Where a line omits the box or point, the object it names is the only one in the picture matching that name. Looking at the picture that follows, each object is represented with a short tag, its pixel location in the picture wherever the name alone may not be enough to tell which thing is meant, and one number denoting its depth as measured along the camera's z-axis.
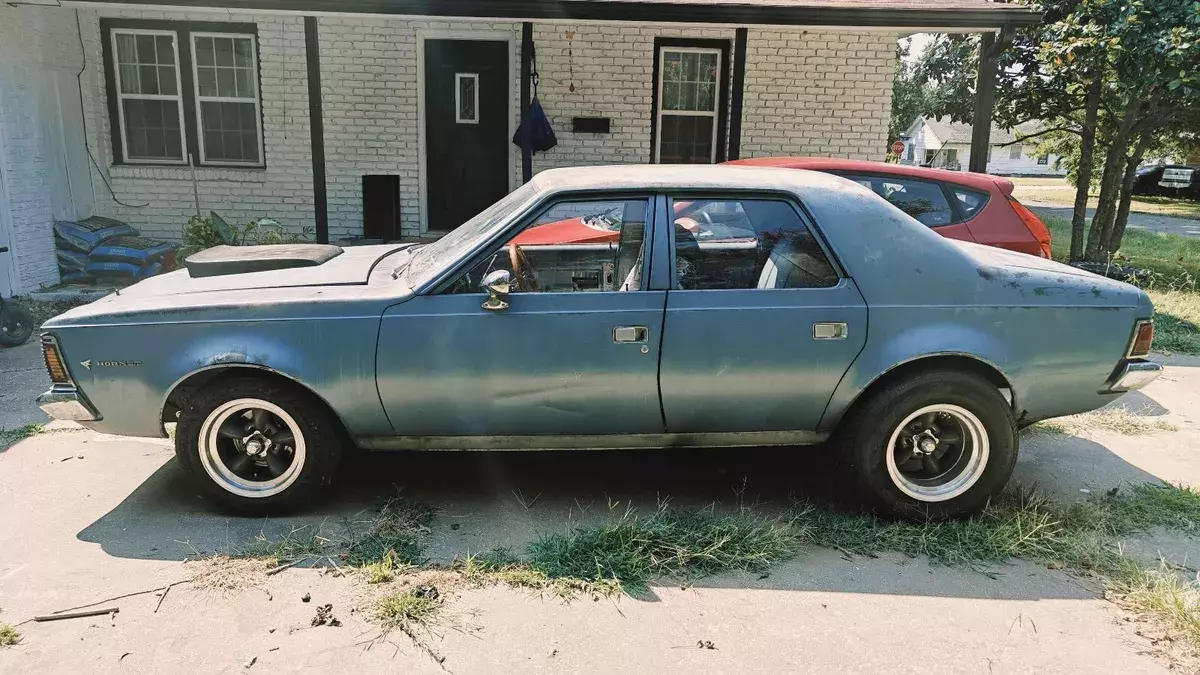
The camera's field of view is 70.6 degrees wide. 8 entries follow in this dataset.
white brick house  10.33
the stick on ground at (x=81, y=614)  3.19
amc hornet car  3.78
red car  6.22
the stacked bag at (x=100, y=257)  9.48
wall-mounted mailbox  10.70
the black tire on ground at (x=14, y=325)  7.03
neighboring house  59.59
